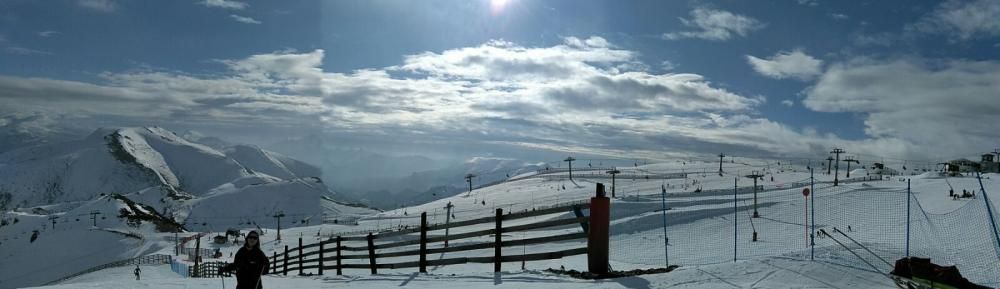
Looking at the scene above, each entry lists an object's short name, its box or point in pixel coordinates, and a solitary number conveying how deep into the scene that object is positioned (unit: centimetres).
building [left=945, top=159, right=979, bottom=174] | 6492
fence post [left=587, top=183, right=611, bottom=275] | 965
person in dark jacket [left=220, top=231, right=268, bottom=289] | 827
